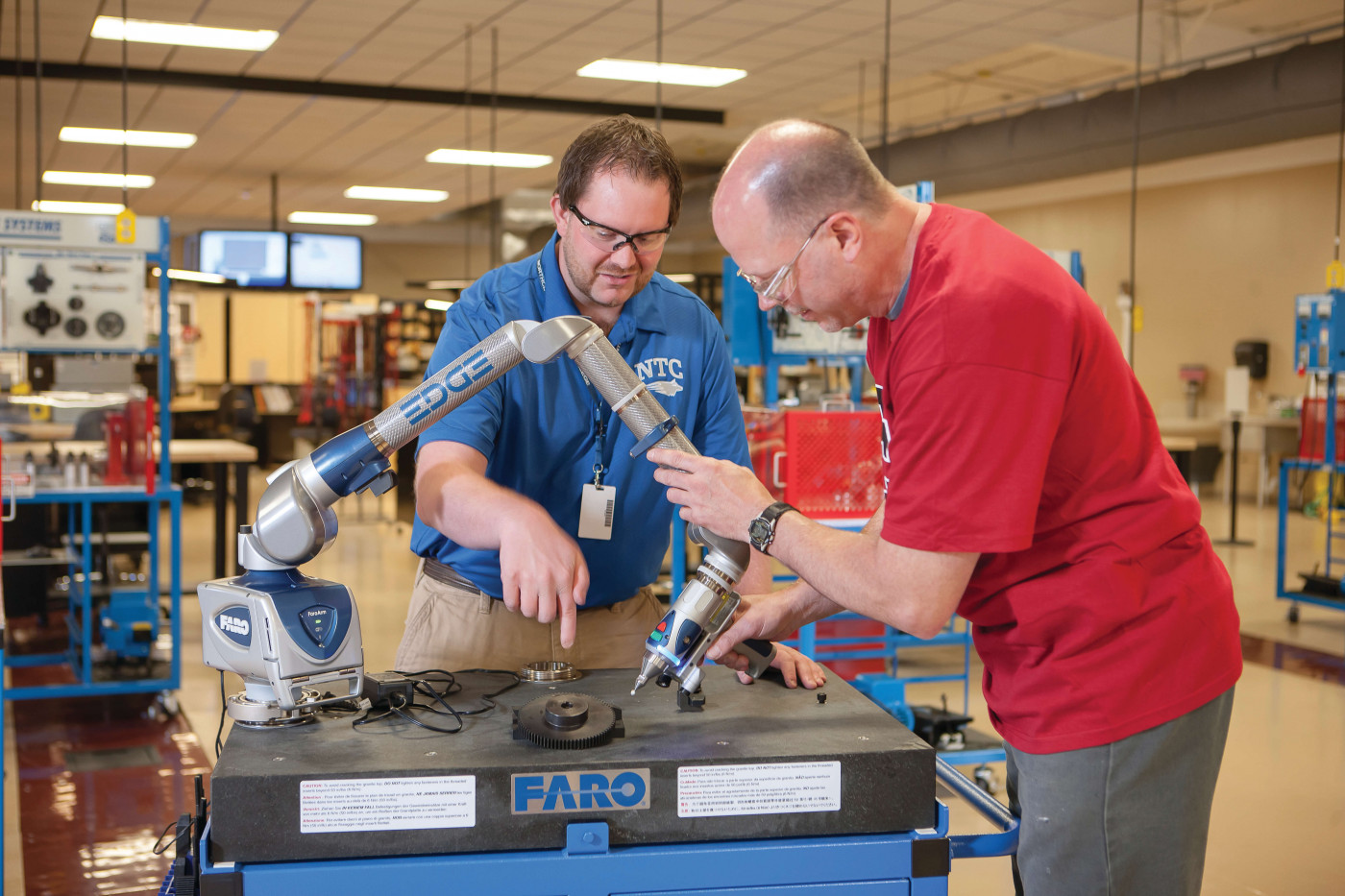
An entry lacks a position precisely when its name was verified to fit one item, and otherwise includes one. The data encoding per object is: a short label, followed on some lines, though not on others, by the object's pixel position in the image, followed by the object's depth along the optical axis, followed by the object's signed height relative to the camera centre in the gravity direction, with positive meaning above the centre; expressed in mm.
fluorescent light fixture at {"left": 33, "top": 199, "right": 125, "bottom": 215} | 14625 +2368
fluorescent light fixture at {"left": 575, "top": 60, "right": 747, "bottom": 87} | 8469 +2474
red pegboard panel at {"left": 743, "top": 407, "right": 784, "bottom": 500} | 3875 -122
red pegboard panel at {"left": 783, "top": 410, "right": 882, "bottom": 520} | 3795 -185
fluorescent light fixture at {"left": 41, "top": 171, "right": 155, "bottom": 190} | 12617 +2371
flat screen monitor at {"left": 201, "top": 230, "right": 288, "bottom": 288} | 9422 +1139
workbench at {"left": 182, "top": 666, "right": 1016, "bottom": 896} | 1105 -413
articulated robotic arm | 1252 -194
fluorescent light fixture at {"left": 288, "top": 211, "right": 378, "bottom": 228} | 16031 +2543
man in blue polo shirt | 1662 -37
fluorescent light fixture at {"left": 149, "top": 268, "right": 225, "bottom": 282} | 7230 +825
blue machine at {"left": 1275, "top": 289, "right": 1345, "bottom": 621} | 6730 +69
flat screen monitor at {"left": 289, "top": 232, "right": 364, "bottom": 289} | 9727 +1148
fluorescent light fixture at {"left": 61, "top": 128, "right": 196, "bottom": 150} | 10334 +2346
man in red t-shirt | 1164 -114
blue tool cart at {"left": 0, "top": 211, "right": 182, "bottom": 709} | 4785 +197
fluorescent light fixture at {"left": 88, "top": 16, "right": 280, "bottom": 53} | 7156 +2297
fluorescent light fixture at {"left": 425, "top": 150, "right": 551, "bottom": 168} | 11606 +2476
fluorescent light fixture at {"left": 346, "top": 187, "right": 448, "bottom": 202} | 14016 +2513
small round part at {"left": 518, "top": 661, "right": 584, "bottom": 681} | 1504 -356
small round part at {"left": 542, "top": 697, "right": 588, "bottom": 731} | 1198 -327
